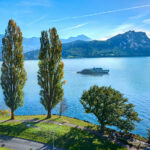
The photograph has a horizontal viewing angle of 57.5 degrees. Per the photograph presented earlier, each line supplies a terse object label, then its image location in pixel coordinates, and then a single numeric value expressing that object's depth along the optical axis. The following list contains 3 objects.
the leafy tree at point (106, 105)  30.72
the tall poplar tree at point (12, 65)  34.47
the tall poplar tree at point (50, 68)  36.50
